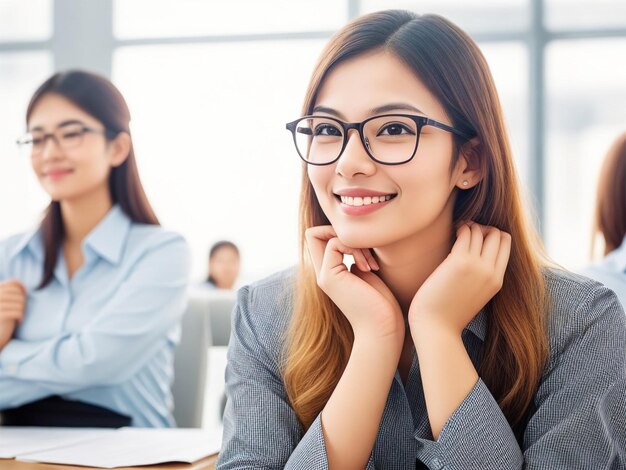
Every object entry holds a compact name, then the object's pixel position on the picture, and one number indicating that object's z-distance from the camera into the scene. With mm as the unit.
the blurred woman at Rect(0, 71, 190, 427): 2170
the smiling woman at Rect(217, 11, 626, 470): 1330
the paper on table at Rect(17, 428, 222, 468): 1499
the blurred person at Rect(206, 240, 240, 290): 6109
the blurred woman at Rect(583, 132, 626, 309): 2553
